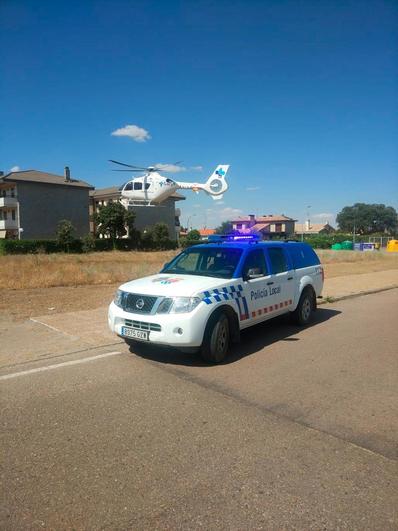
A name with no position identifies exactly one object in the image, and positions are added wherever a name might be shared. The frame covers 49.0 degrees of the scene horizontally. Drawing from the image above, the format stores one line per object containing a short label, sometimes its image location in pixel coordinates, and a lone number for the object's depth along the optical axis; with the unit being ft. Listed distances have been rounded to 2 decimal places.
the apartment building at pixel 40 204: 167.94
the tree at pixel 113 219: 170.81
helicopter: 153.48
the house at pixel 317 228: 478.43
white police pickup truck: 18.61
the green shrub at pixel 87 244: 157.28
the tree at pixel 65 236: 152.15
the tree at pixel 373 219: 488.44
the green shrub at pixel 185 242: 195.99
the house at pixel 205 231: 449.06
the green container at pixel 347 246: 190.86
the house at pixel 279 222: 418.88
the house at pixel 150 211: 216.74
